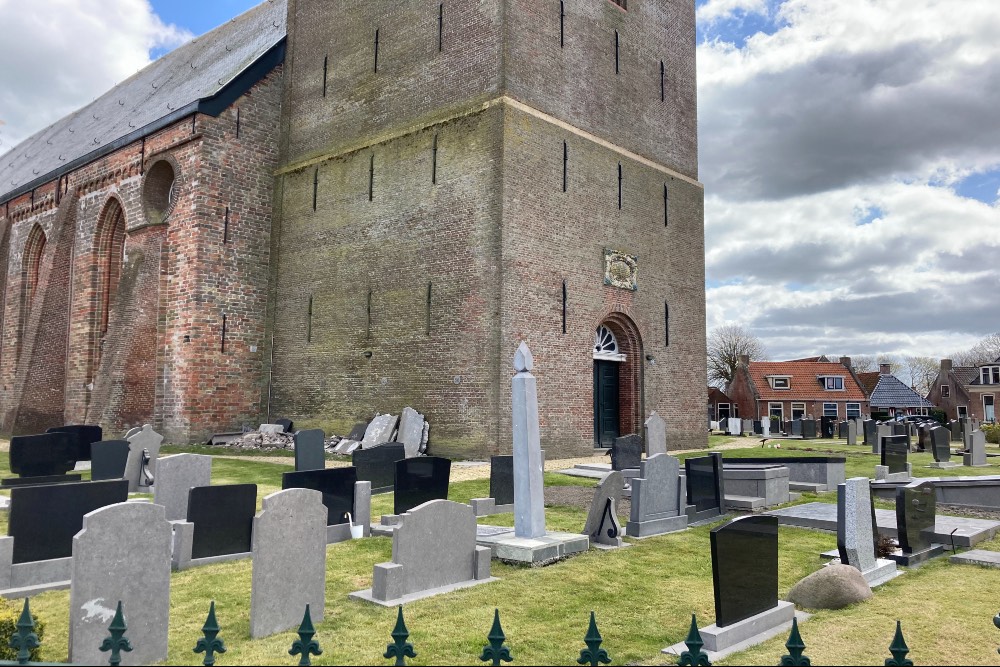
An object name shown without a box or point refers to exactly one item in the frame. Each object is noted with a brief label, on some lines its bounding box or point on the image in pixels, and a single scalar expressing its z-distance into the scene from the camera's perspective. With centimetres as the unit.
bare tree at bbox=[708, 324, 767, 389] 5866
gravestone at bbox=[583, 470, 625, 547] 710
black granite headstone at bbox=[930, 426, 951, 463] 1554
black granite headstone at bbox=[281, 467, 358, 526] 746
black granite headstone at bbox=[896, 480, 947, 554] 654
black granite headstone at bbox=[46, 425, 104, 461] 1471
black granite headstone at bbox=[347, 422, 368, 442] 1614
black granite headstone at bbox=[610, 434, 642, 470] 1234
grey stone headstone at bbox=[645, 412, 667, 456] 1256
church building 1531
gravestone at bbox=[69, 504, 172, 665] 391
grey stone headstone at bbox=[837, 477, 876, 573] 579
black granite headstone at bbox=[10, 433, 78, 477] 1158
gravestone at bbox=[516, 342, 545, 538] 666
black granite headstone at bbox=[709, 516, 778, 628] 442
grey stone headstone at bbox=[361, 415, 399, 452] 1532
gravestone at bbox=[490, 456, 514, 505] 905
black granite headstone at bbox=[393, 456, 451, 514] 831
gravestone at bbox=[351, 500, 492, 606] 517
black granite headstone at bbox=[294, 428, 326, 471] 1160
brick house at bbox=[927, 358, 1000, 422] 5003
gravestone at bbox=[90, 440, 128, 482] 1036
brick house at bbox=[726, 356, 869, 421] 4906
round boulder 508
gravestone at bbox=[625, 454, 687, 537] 768
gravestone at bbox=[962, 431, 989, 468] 1556
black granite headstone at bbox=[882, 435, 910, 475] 1203
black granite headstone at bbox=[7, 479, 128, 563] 566
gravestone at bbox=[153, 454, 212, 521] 796
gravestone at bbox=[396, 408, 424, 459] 1495
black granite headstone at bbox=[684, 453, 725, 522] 882
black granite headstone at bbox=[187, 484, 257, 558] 626
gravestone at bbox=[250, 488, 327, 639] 451
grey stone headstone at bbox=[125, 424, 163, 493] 1030
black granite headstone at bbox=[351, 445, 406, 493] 1037
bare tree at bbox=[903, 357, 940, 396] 8200
